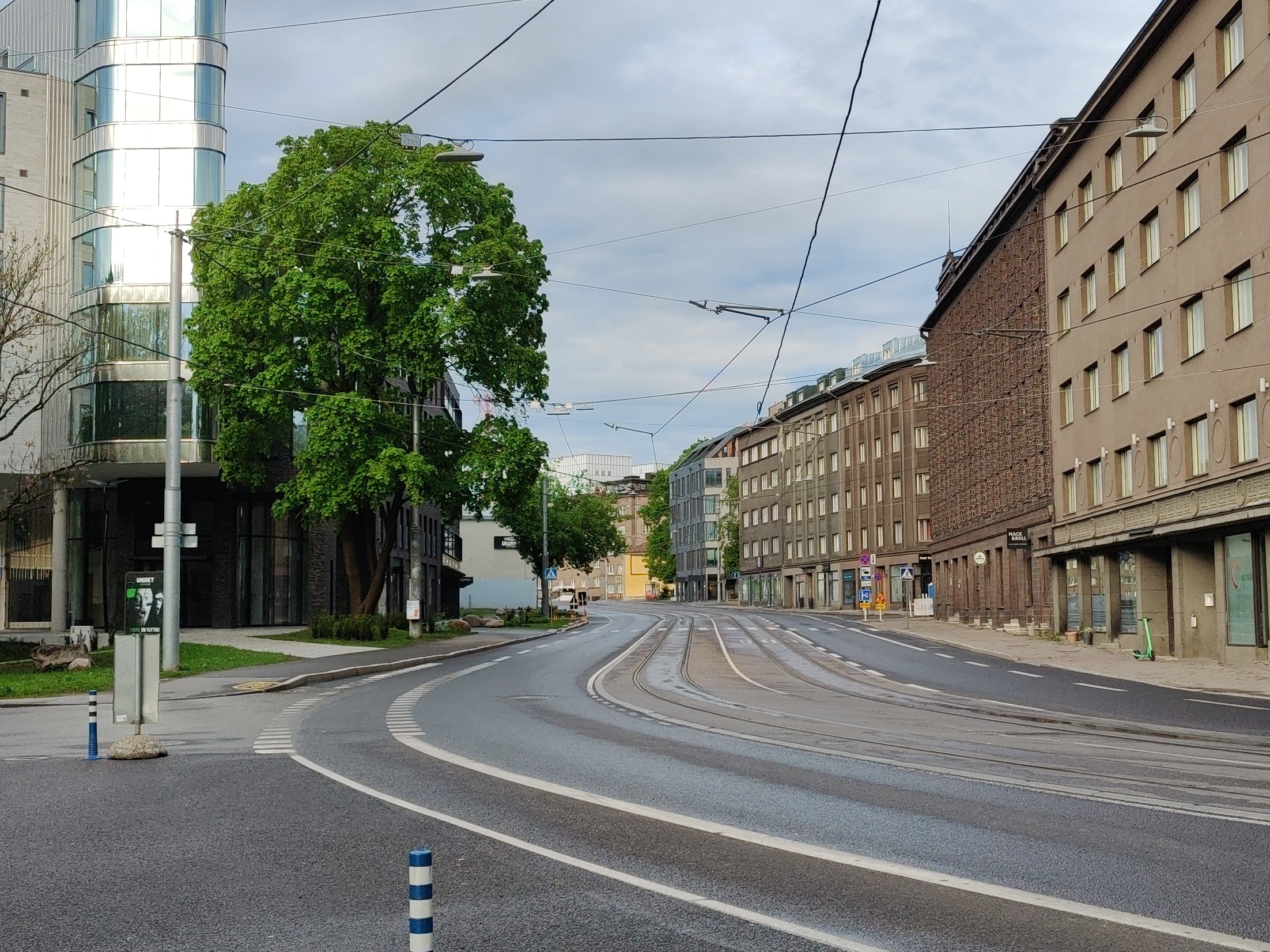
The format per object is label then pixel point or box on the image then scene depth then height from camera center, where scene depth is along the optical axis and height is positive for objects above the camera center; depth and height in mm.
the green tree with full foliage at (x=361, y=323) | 40062 +7609
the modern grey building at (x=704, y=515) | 143000 +6382
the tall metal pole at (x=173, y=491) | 27000 +1811
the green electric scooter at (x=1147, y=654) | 33812 -2116
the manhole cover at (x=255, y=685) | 24703 -1911
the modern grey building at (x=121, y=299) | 47125 +9851
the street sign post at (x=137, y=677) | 14203 -995
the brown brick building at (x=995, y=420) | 50312 +6528
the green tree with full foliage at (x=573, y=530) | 82812 +2967
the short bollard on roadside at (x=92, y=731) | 14008 -1519
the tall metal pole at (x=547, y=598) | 74469 -1191
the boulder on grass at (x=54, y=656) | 27875 -1510
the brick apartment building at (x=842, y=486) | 86875 +6292
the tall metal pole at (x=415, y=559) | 41875 +603
